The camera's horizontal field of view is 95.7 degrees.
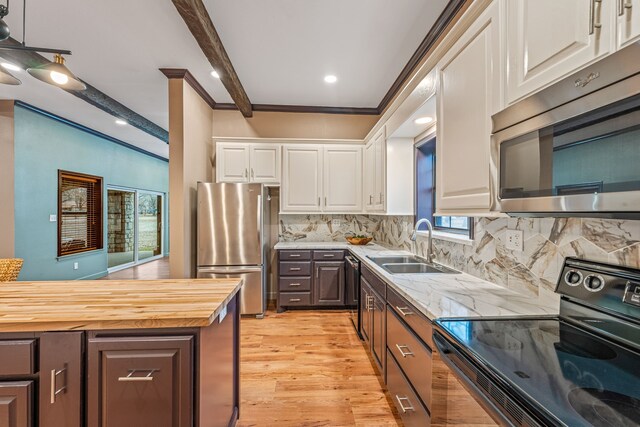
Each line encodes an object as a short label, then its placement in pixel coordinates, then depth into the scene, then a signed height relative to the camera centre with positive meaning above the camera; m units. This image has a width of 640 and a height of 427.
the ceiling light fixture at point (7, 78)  1.85 +0.89
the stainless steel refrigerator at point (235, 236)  3.43 -0.26
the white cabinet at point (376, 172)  3.16 +0.49
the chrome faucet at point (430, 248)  2.38 -0.29
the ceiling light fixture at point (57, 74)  1.87 +0.92
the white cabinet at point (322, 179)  3.92 +0.48
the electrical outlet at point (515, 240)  1.55 -0.15
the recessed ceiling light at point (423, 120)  2.47 +0.81
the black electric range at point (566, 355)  0.65 -0.43
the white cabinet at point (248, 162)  3.87 +0.70
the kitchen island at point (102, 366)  1.10 -0.59
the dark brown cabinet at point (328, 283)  3.67 -0.88
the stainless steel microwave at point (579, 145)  0.71 +0.20
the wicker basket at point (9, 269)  2.46 -0.47
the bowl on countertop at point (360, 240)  3.89 -0.36
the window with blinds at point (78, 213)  4.79 +0.02
